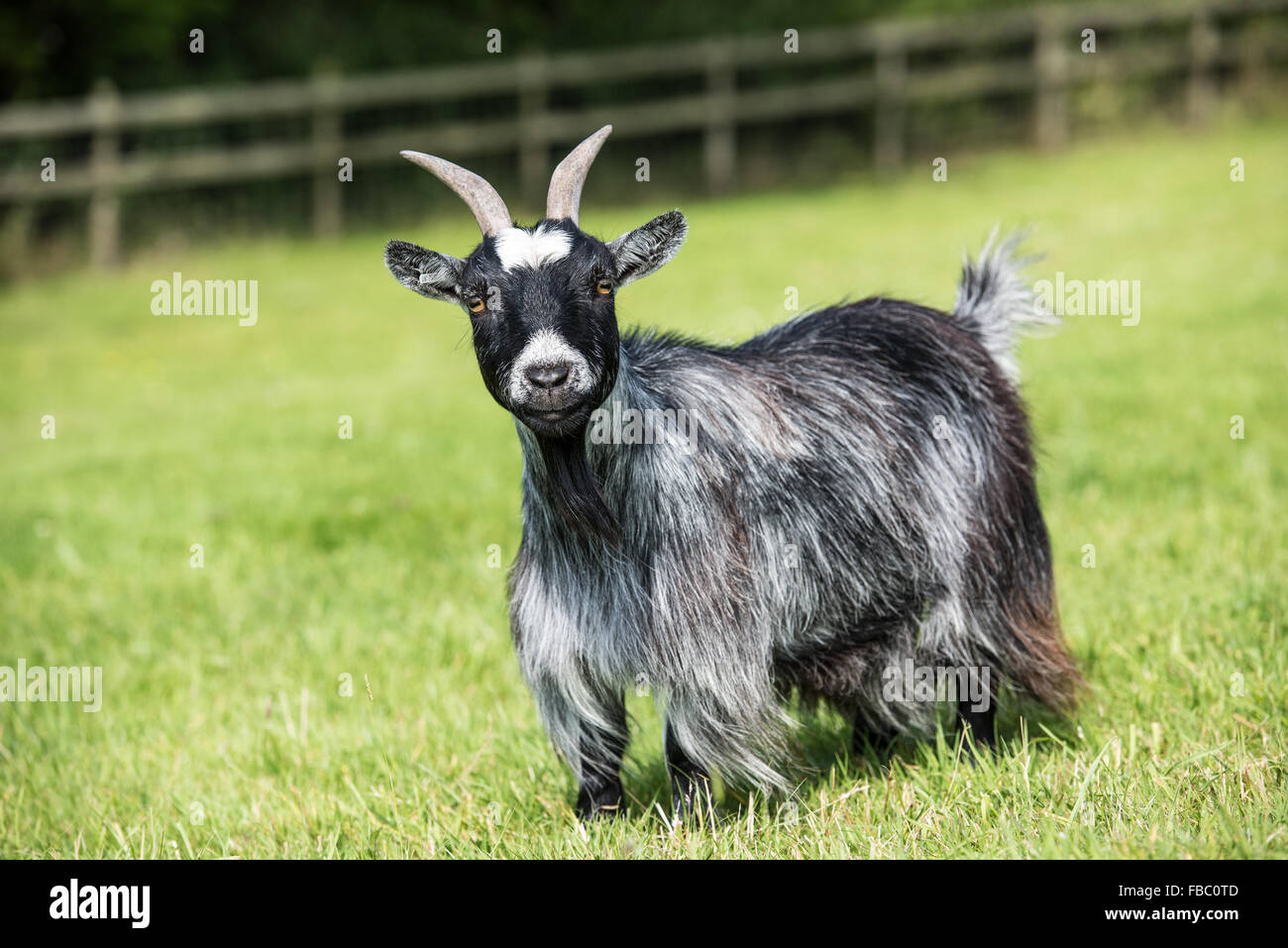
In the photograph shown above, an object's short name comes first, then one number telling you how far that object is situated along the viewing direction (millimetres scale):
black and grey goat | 3648
